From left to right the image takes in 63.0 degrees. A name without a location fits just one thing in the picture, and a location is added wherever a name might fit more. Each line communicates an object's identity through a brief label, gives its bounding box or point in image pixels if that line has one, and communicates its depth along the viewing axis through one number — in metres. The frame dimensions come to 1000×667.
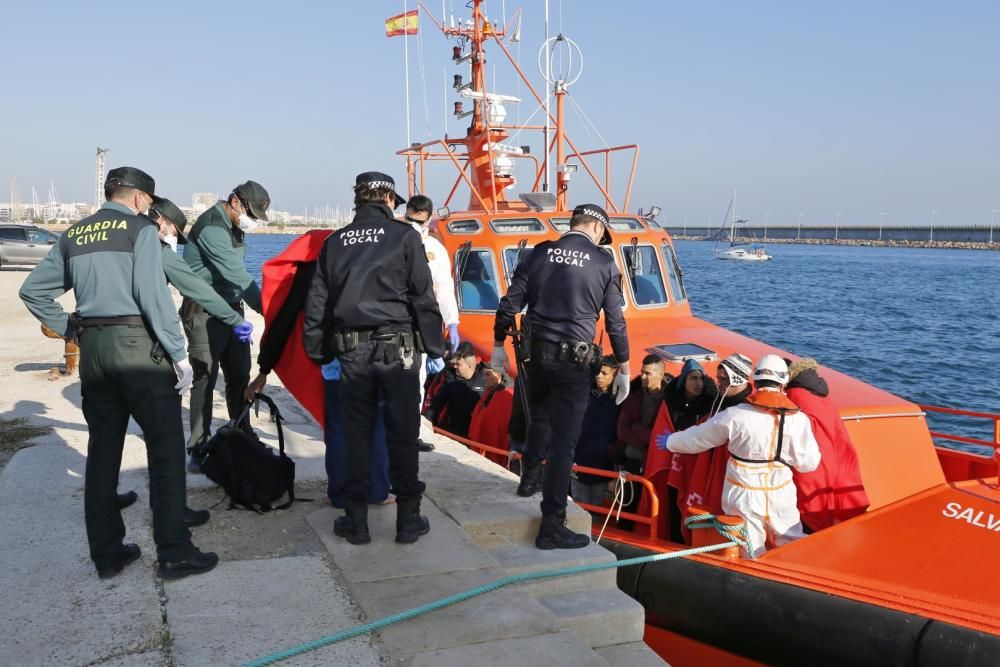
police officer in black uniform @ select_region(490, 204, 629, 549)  3.98
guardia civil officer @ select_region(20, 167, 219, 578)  3.20
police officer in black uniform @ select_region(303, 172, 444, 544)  3.60
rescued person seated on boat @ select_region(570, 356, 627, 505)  5.60
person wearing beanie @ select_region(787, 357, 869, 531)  4.56
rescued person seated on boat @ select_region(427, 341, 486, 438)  6.82
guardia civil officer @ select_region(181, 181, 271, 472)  4.66
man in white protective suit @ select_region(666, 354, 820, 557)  4.13
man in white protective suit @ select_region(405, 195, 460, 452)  5.14
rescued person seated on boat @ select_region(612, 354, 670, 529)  5.42
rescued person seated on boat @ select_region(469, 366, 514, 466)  6.33
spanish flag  12.41
